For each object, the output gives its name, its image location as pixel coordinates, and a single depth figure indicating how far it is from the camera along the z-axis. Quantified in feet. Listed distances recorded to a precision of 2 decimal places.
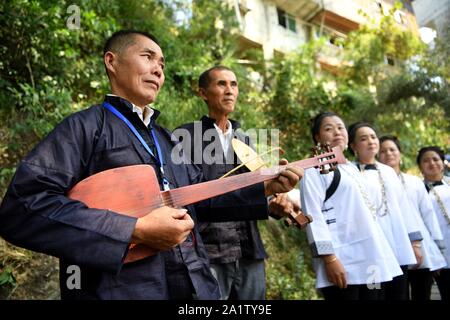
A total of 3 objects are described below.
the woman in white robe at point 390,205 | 10.81
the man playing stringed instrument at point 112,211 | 4.51
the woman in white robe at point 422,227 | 12.58
